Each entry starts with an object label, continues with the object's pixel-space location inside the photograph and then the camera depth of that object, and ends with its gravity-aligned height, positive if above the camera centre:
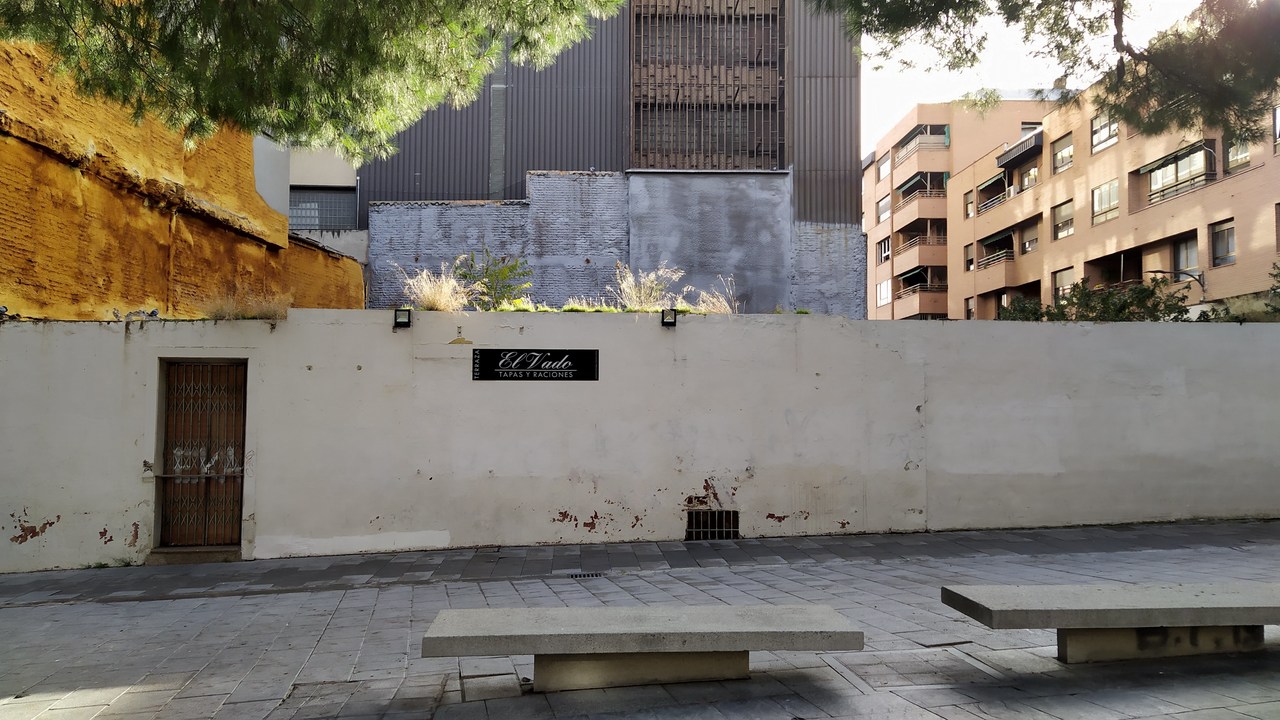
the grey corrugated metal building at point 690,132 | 22.27 +7.40
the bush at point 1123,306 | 12.35 +1.34
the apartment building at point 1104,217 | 24.52 +6.64
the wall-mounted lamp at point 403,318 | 9.80 +0.85
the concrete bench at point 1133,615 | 4.45 -1.27
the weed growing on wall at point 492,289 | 11.14 +1.54
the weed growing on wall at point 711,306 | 10.53 +1.09
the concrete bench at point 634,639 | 4.14 -1.32
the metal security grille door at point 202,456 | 9.70 -0.86
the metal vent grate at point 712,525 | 10.05 -1.73
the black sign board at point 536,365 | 10.00 +0.28
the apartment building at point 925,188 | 43.81 +11.84
